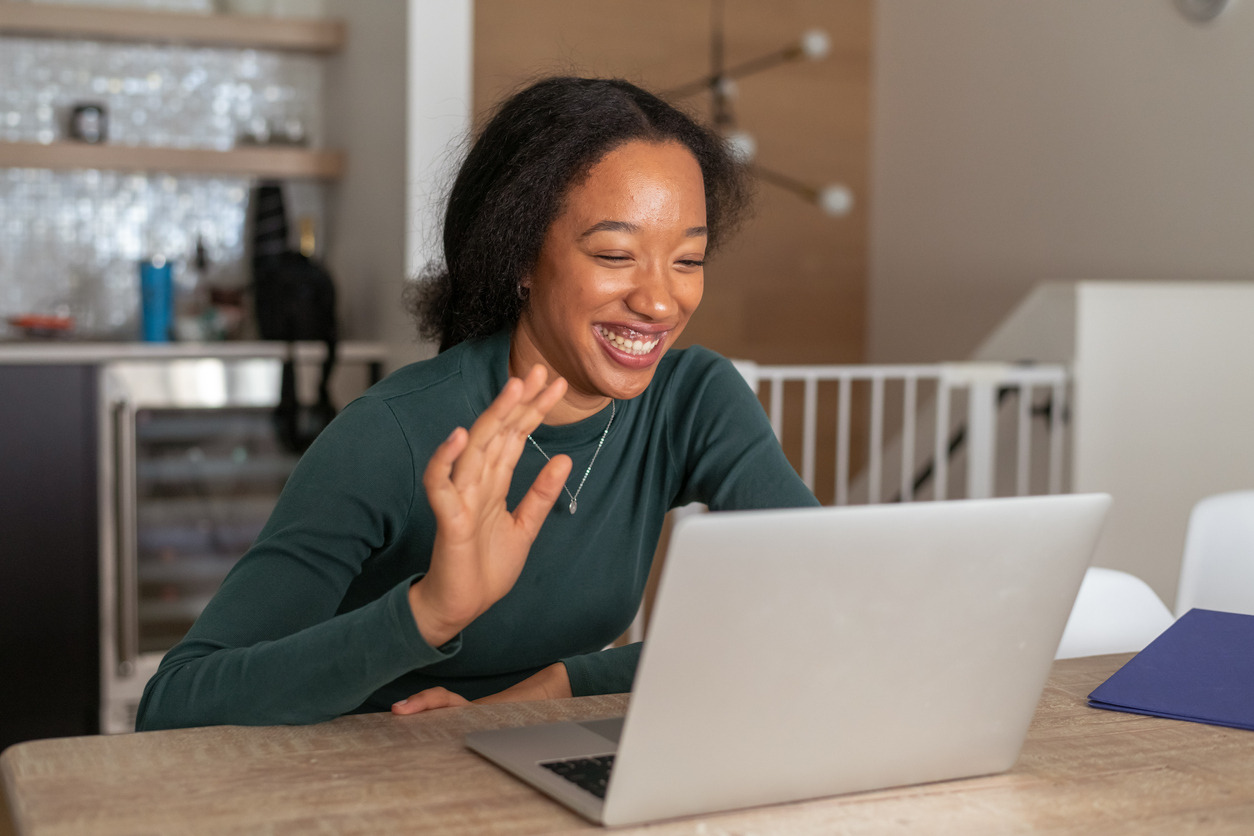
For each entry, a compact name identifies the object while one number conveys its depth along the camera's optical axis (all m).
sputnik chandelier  3.74
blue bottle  3.18
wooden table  0.72
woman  1.04
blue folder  0.99
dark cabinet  2.92
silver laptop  0.67
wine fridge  3.00
